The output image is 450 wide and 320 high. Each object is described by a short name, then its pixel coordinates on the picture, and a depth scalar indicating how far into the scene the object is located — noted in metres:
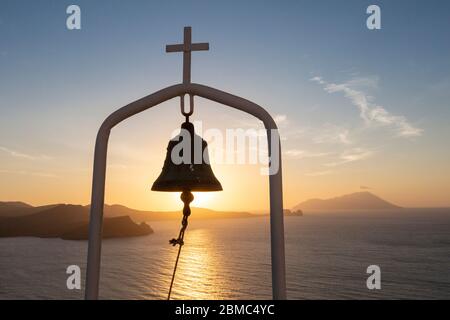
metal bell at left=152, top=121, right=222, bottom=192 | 4.13
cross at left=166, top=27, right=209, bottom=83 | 3.84
